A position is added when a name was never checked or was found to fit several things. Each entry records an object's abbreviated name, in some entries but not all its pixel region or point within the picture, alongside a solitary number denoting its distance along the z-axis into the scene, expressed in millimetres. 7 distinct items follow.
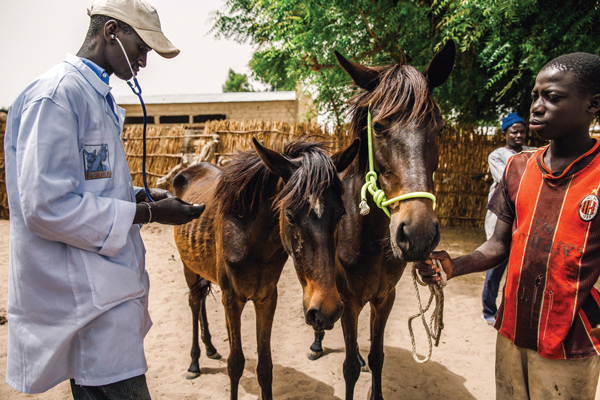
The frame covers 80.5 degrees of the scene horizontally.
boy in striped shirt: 1340
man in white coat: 1188
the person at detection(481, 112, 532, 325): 4180
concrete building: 16156
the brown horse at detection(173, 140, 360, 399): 1803
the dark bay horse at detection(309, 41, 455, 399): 1634
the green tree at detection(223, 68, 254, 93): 43609
